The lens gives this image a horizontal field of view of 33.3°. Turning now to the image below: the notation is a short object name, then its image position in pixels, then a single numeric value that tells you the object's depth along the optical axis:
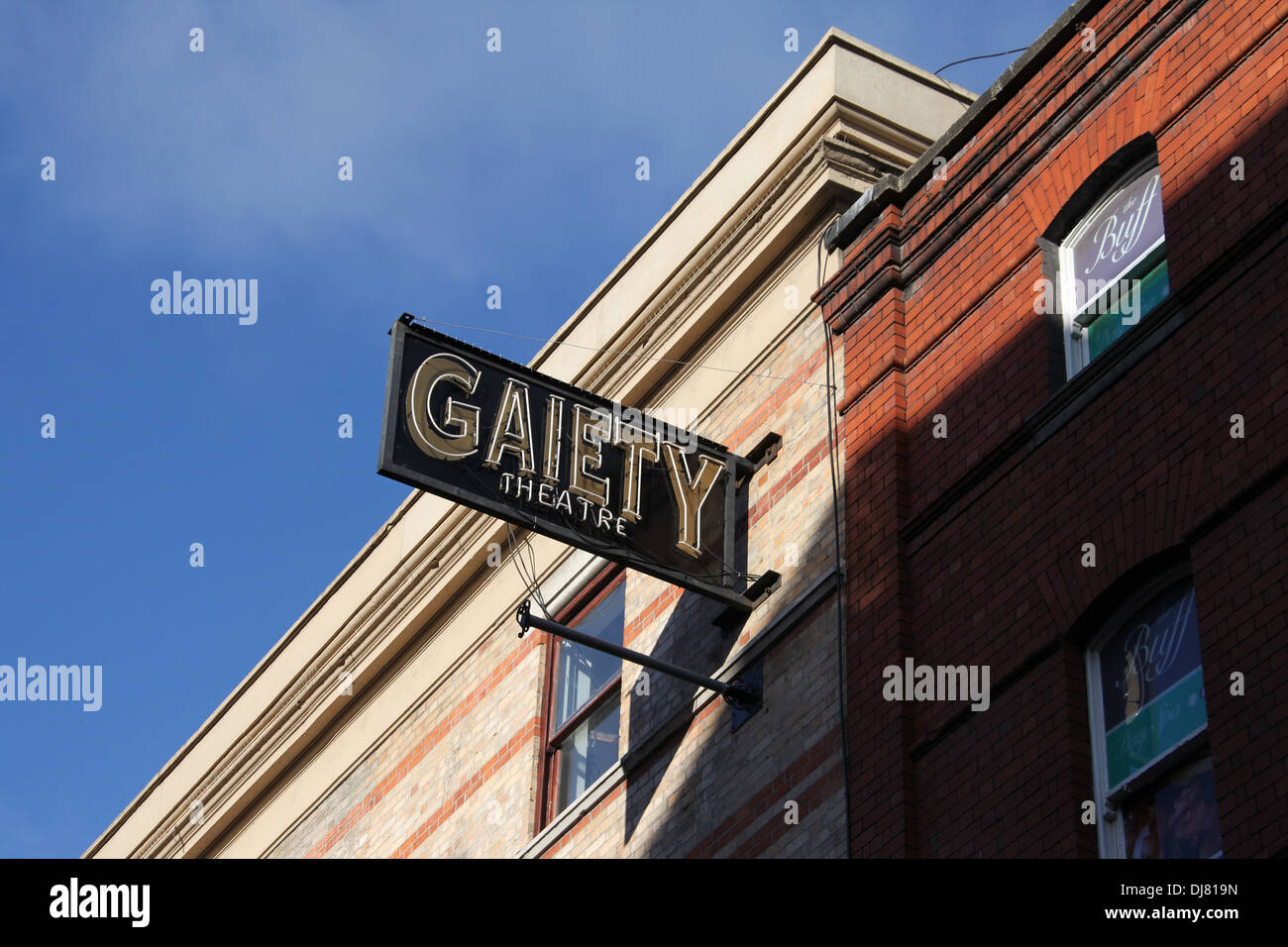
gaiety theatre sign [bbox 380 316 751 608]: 14.67
